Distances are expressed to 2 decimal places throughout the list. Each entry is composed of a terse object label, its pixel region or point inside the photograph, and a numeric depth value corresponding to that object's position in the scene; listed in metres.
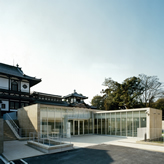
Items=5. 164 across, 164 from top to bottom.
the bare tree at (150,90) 36.34
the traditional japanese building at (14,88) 23.61
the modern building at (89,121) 15.45
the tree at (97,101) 52.00
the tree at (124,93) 34.52
